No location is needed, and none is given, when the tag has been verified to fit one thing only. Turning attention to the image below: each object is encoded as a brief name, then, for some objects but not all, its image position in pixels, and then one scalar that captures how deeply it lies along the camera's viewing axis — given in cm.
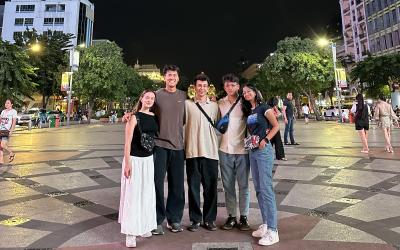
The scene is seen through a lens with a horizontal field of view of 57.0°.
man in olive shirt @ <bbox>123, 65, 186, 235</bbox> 441
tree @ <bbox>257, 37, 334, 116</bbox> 3791
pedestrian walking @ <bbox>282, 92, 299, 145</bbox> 1330
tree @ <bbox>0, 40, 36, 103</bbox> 2141
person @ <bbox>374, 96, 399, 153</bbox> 1163
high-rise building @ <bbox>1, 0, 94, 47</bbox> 8225
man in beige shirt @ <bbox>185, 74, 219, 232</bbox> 452
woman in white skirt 403
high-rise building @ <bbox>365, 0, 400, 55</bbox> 5322
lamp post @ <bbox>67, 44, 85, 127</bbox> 3806
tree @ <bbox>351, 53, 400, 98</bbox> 3597
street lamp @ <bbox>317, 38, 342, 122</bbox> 3410
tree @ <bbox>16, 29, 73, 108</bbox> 4669
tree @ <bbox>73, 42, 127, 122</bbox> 4344
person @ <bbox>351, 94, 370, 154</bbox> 1123
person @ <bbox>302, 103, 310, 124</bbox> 3107
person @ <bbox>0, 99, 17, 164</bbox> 1027
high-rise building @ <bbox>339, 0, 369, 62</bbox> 6469
